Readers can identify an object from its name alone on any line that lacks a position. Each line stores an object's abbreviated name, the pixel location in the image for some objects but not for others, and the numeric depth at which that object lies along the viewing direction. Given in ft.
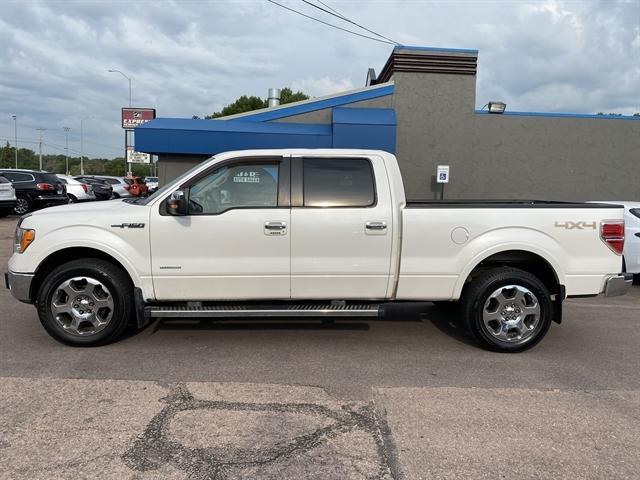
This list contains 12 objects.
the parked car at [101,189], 92.63
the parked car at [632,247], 26.43
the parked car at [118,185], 102.24
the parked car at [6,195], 55.93
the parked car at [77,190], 77.83
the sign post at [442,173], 49.03
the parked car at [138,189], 46.29
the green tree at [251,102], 158.51
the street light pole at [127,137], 149.28
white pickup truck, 16.16
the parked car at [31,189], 60.18
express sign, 142.10
